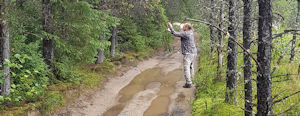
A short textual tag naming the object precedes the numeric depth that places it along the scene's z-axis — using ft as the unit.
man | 27.91
